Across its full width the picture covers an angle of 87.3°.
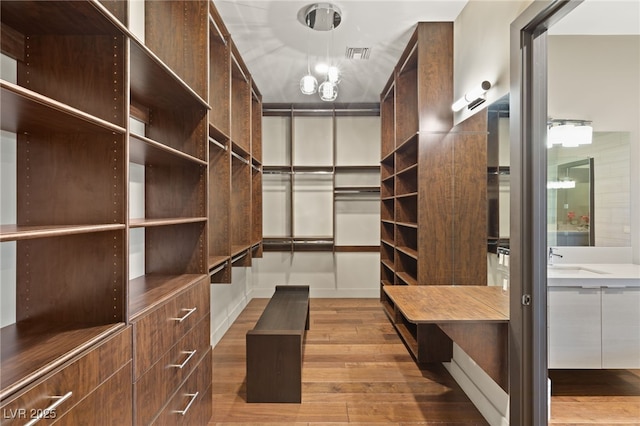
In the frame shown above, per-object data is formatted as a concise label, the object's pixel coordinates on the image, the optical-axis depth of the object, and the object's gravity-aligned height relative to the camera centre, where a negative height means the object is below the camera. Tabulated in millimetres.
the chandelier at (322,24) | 2709 +1609
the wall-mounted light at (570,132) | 2082 +515
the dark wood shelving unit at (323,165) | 5100 +702
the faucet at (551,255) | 2094 -263
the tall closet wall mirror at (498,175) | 2002 +241
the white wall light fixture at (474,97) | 2214 +825
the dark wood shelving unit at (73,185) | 1253 +102
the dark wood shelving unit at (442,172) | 2486 +331
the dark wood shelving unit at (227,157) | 2895 +541
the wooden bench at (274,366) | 2350 -1082
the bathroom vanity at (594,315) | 2131 -667
